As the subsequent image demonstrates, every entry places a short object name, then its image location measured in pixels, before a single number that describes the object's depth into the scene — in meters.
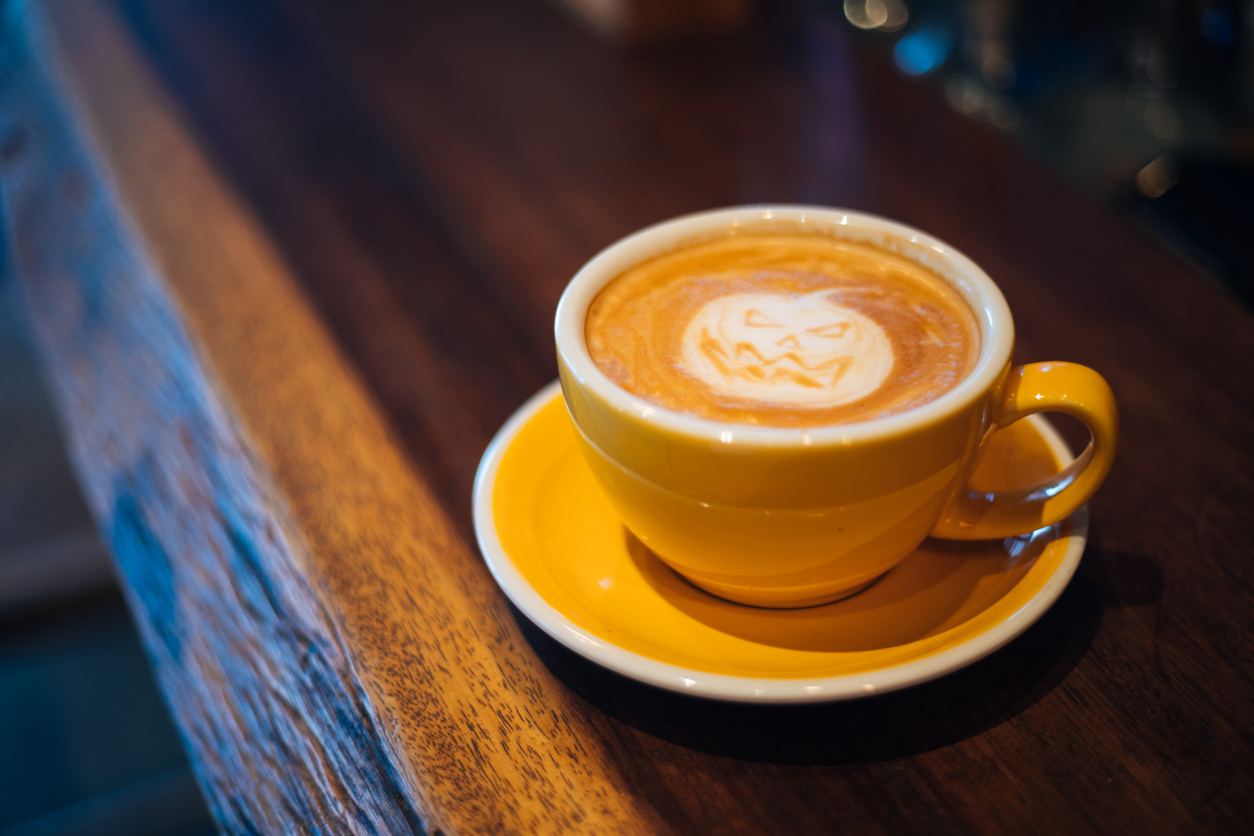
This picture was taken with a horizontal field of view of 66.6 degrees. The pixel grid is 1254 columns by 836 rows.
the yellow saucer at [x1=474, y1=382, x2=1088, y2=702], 0.42
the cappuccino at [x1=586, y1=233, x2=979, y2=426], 0.47
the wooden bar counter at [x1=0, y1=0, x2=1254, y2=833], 0.43
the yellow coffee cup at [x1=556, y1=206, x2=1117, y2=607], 0.41
